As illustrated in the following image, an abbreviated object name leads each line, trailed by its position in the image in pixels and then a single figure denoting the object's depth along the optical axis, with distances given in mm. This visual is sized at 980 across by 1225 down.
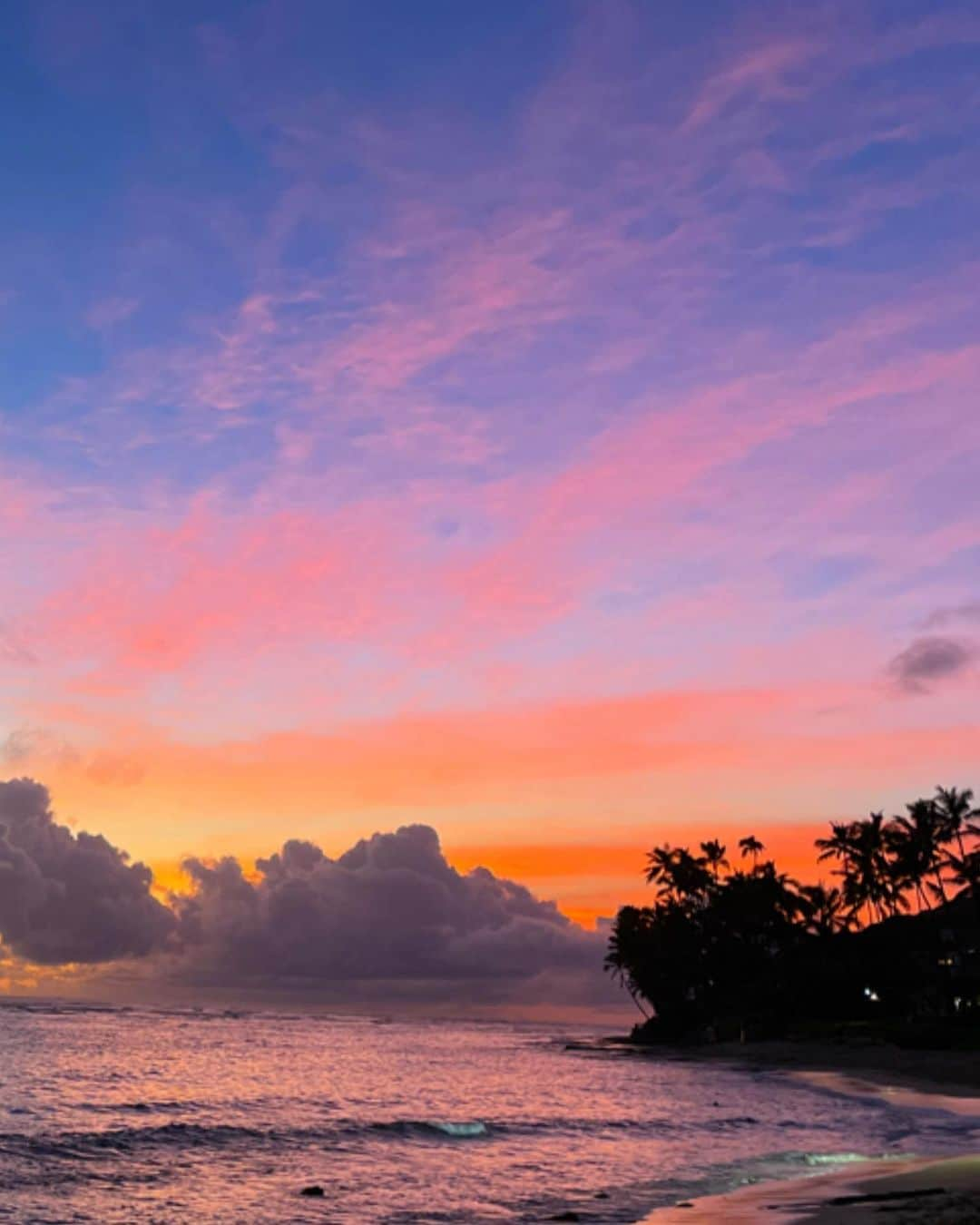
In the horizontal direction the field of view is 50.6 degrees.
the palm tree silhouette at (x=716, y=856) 140000
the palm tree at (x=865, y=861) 110750
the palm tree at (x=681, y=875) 137375
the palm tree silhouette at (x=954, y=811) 99500
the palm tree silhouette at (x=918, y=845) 100875
